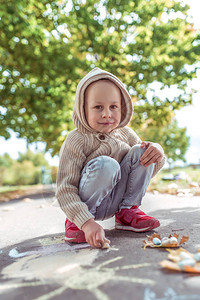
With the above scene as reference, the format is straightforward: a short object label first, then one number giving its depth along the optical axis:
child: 1.56
